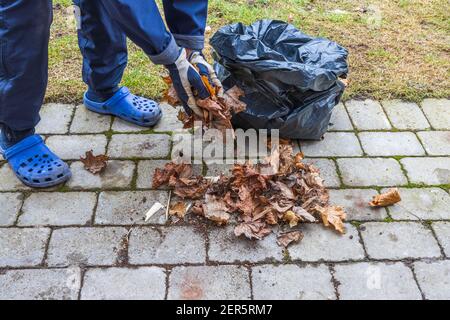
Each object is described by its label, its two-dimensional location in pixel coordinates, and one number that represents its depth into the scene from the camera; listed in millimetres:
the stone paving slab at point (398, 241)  2600
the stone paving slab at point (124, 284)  2387
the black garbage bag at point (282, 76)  3072
